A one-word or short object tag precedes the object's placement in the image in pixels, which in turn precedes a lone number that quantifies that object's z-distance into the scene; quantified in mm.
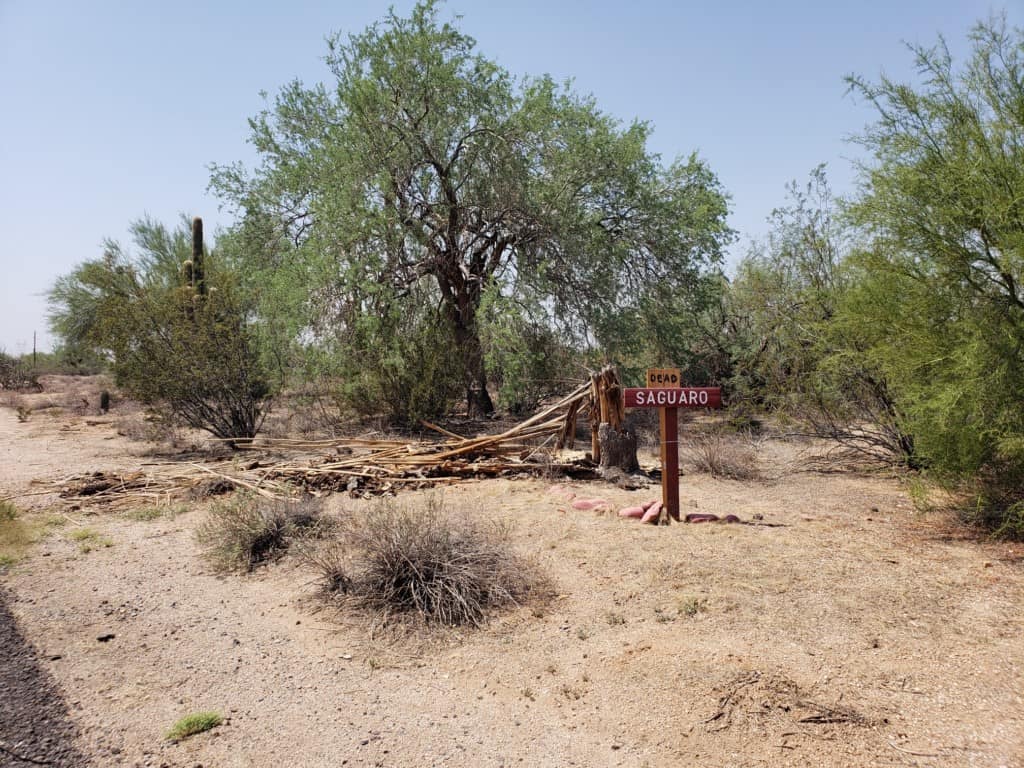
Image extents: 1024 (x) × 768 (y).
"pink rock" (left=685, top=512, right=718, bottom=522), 6930
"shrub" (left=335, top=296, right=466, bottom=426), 14016
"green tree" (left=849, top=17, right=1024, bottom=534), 5973
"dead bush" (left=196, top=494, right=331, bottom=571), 6191
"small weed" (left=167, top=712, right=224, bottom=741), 3433
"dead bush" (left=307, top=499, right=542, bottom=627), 4812
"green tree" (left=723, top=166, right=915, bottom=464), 8695
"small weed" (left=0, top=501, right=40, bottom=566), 6400
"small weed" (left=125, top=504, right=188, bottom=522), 7996
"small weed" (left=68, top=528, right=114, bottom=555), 6742
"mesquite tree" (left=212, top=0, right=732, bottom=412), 13828
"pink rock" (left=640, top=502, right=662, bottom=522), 6887
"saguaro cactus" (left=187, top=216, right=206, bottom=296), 15853
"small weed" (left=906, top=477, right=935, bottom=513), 6797
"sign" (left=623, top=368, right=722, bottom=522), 6973
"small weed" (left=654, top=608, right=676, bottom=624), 4617
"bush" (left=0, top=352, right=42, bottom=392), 29562
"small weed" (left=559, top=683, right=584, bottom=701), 3768
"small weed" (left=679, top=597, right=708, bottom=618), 4691
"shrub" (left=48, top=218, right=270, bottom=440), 12258
